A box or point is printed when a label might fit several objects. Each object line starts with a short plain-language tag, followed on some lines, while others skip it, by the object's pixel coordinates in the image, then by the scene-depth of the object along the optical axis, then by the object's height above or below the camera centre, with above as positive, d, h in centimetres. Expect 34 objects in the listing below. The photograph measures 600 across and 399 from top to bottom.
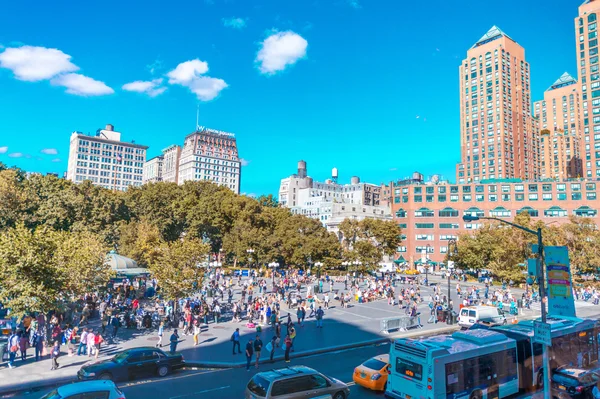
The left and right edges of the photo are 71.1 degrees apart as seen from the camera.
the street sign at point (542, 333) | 1369 -277
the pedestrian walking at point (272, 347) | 2128 -519
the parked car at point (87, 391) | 1162 -419
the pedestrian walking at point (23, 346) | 2045 -506
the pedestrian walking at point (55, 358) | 1888 -520
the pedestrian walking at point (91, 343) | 2091 -496
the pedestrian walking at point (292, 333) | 2275 -474
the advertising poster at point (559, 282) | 1953 -157
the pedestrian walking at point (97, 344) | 2092 -506
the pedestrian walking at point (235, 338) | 2219 -494
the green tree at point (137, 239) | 4962 +52
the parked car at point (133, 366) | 1670 -509
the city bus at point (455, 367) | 1342 -401
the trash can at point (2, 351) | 1967 -514
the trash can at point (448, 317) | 3206 -531
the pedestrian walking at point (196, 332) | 2386 -498
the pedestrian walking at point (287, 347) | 2152 -523
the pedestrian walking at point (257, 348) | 1996 -488
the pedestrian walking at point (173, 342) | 2116 -493
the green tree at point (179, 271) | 2692 -177
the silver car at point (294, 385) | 1277 -440
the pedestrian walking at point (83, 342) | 2138 -506
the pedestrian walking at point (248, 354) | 1942 -503
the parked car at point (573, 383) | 1552 -502
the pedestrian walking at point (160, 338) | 2316 -520
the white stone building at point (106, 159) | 16975 +3500
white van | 3034 -494
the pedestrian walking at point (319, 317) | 2903 -491
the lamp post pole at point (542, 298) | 1387 -161
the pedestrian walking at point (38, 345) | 2067 -510
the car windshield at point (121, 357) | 1752 -480
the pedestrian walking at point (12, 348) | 1931 -489
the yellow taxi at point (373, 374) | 1620 -497
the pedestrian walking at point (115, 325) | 2518 -490
